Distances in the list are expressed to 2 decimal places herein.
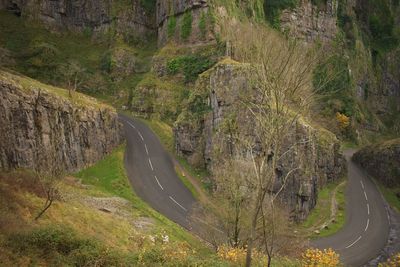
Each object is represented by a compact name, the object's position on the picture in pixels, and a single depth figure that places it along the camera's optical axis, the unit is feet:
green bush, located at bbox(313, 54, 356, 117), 274.57
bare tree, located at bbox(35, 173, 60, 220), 71.51
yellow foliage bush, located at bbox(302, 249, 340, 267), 64.23
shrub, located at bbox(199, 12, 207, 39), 224.53
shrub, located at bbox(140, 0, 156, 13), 276.62
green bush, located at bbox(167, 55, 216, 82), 213.87
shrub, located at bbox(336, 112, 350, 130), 269.85
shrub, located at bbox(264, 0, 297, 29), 287.48
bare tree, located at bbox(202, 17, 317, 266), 59.88
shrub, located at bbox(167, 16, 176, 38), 239.09
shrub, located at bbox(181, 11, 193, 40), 230.27
